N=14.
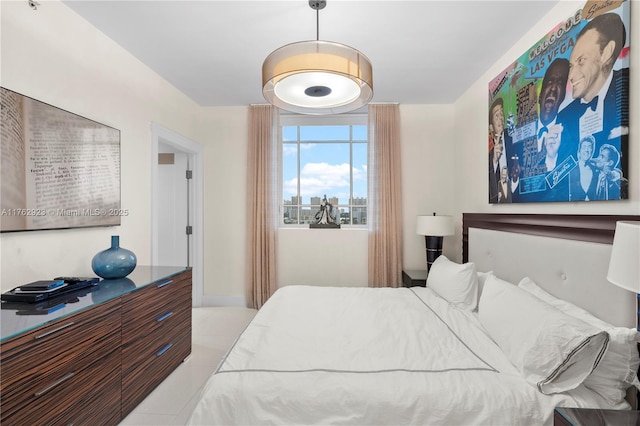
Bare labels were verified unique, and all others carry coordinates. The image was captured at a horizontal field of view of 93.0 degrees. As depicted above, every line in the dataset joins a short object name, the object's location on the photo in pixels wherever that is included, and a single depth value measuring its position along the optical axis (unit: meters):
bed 1.24
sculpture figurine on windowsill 4.00
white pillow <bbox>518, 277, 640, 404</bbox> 1.29
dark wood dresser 1.26
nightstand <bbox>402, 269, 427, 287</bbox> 3.34
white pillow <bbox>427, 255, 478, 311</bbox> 2.31
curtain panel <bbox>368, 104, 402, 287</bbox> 3.83
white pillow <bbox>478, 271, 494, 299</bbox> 2.37
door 4.03
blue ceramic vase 2.07
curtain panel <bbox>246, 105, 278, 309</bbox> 3.92
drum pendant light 1.62
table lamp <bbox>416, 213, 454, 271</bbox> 3.37
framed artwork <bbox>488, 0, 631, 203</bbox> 1.54
